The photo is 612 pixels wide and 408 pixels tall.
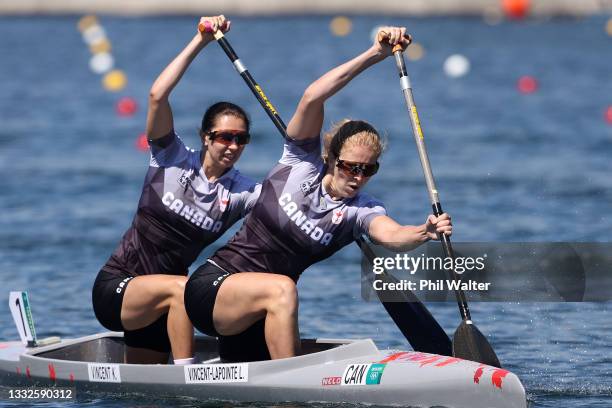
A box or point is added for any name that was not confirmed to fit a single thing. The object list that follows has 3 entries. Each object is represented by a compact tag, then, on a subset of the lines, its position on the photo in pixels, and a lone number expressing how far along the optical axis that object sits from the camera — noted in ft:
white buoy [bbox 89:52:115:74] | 143.03
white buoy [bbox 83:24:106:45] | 184.85
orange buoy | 229.45
